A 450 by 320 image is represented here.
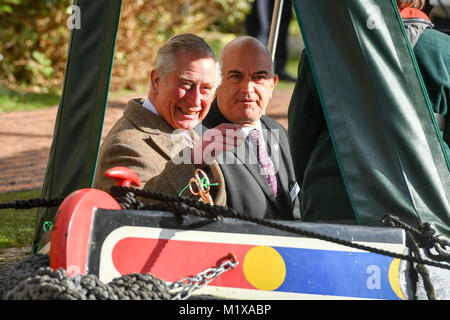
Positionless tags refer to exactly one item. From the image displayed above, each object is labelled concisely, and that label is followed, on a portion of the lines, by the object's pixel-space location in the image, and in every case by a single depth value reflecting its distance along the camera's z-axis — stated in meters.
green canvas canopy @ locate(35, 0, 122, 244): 5.47
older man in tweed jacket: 5.57
